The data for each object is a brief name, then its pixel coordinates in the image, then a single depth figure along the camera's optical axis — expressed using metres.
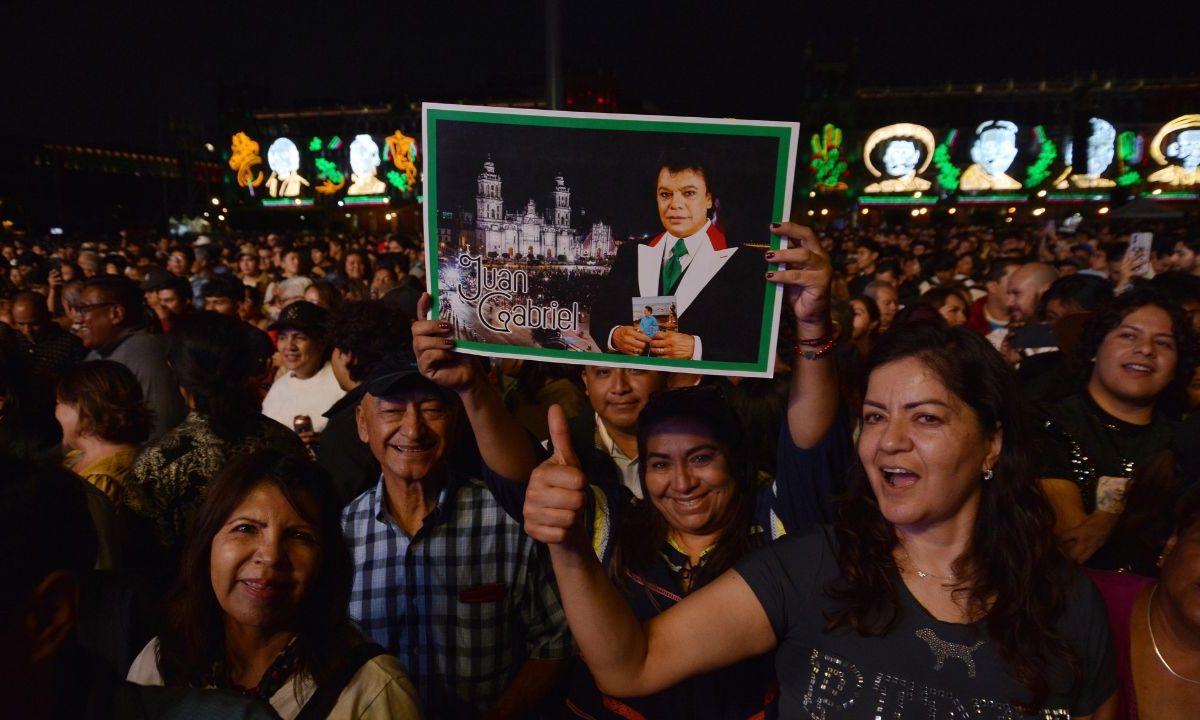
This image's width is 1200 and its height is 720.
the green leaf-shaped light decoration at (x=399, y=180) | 44.09
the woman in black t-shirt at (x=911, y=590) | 1.83
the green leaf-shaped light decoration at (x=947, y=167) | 44.62
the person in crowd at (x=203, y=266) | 10.36
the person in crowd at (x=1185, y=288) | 4.24
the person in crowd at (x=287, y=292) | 8.80
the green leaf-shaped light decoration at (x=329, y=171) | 45.69
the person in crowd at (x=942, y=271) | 11.16
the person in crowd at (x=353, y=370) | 3.70
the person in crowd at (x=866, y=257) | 12.39
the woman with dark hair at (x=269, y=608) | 2.08
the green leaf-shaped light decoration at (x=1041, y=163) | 43.91
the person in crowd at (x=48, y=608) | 1.26
